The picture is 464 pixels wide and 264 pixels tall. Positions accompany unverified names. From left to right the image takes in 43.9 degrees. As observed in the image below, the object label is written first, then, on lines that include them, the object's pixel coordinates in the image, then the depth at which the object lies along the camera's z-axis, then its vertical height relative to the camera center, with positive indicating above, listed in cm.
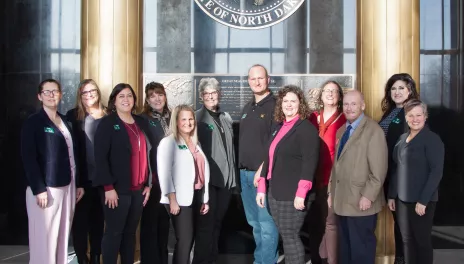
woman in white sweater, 477 -34
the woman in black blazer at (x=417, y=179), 455 -37
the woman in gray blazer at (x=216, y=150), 524 -15
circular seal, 622 +133
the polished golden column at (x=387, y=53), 593 +83
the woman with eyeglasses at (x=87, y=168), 514 -30
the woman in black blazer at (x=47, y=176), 458 -34
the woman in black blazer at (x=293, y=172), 456 -31
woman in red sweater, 514 -28
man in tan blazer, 457 -37
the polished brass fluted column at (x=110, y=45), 599 +94
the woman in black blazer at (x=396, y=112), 503 +18
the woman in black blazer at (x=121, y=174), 468 -32
